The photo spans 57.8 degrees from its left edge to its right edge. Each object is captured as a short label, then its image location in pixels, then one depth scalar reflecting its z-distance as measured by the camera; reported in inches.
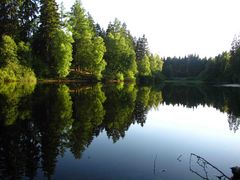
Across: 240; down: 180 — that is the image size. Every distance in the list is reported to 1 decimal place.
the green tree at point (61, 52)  1479.7
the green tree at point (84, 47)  1721.1
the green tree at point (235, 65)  2721.0
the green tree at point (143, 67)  2653.5
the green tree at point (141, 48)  2808.1
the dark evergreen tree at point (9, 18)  1529.1
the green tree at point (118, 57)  2095.8
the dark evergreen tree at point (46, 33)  1548.8
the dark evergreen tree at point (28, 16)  1652.5
